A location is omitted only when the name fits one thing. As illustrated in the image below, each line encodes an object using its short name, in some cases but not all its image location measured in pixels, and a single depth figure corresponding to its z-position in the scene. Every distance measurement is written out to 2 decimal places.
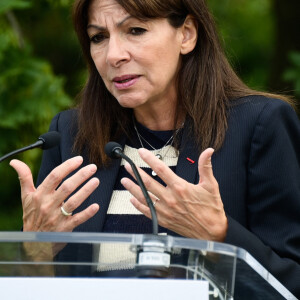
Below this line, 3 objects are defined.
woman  4.24
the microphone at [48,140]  4.33
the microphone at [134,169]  3.44
